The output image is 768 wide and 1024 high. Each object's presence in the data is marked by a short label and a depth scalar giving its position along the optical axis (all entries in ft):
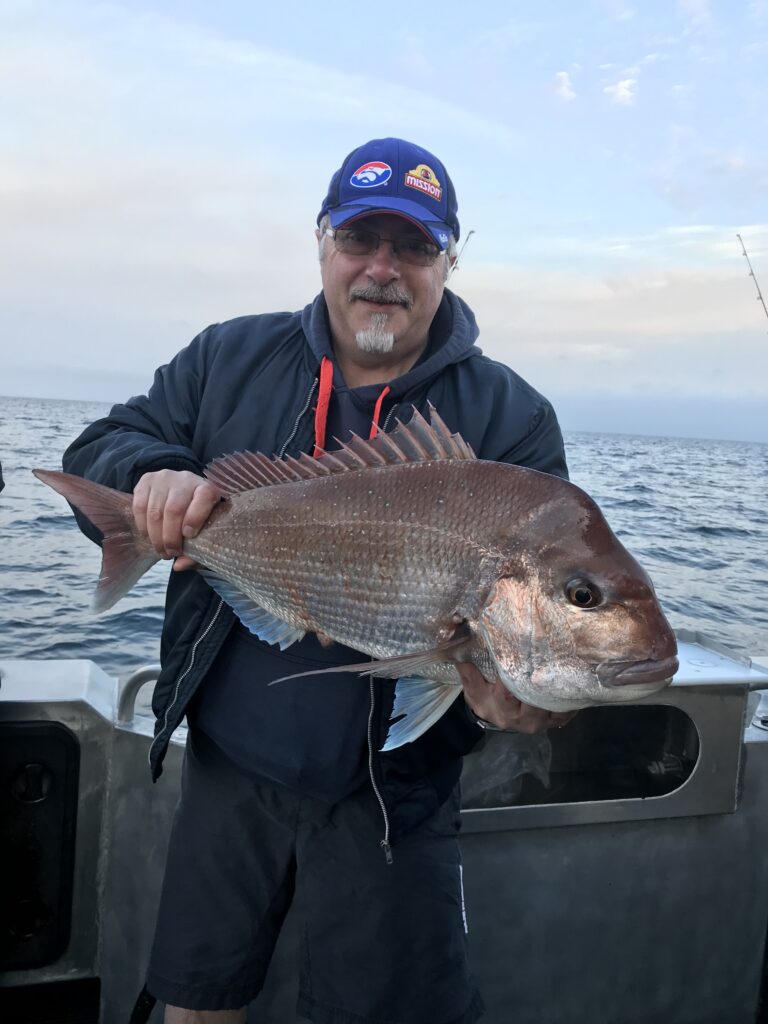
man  2.81
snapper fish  2.28
